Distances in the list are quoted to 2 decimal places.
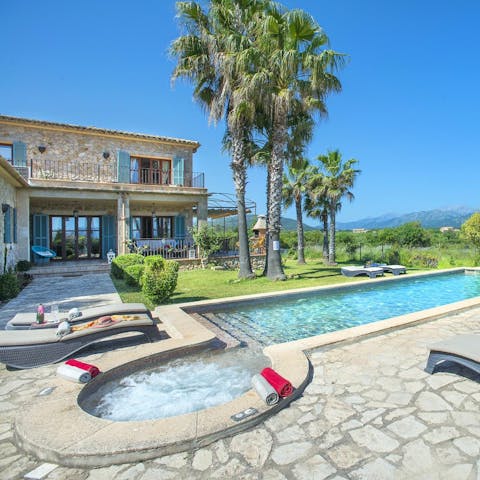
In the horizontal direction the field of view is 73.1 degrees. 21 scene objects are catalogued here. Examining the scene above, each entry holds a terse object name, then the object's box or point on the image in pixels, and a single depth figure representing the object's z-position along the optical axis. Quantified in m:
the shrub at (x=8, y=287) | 8.65
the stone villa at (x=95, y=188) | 15.30
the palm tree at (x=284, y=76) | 11.73
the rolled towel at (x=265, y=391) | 3.20
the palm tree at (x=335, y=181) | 20.44
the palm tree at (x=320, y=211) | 21.73
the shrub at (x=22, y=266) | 13.55
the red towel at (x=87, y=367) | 3.76
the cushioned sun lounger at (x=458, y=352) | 3.63
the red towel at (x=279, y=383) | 3.34
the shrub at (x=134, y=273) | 10.46
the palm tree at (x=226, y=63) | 11.85
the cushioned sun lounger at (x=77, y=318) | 5.21
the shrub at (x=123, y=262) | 12.07
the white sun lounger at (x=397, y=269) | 15.02
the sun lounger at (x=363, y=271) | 14.01
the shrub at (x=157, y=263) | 7.96
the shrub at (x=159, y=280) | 7.79
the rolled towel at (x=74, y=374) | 3.64
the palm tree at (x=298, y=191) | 21.60
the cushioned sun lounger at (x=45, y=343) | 4.19
